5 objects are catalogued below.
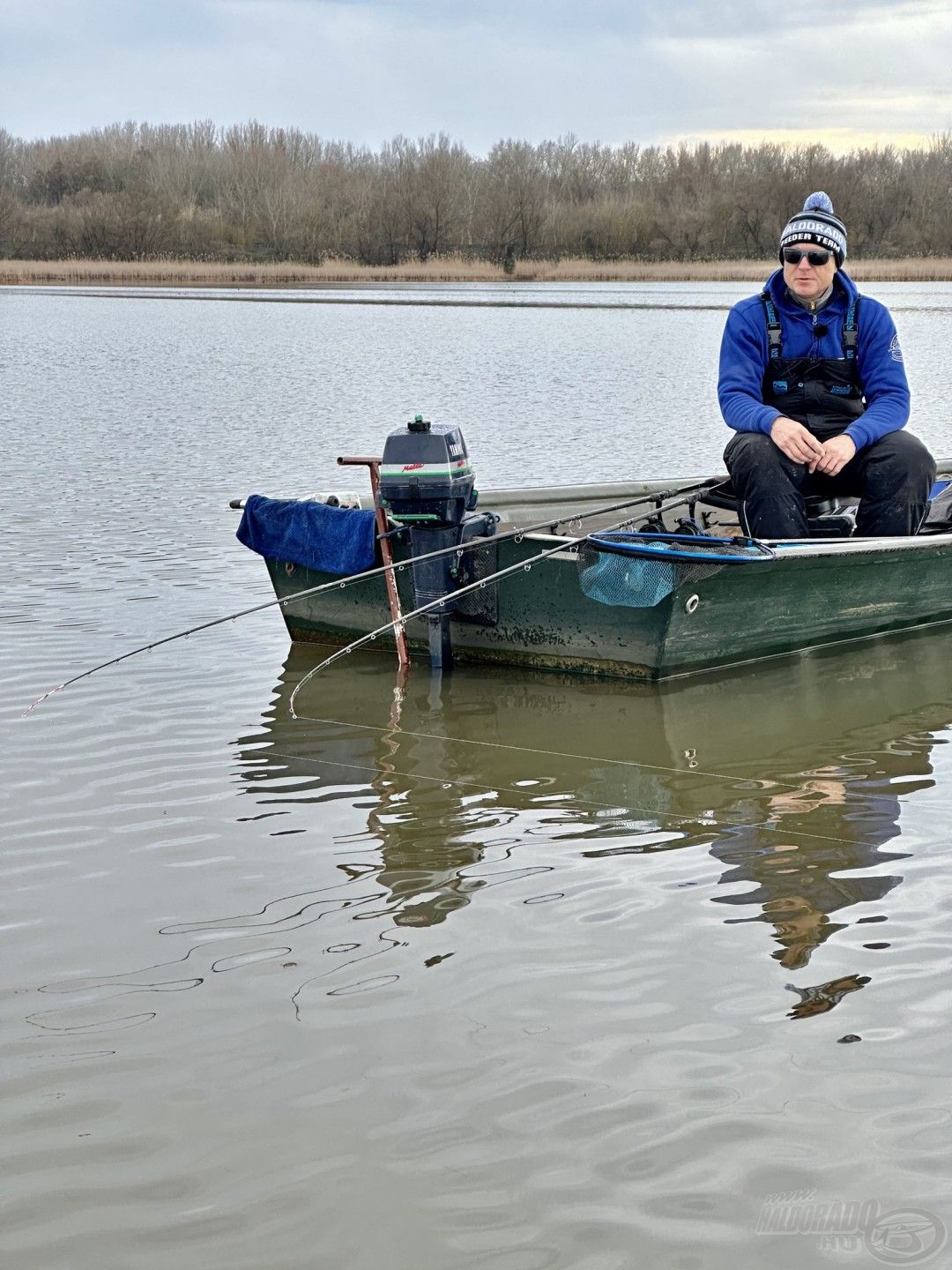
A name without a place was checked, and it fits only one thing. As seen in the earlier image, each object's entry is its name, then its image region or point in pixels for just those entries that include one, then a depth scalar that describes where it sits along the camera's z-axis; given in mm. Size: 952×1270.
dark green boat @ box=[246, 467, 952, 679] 5484
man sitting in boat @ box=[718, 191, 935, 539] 5676
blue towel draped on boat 5977
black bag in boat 6762
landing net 5305
